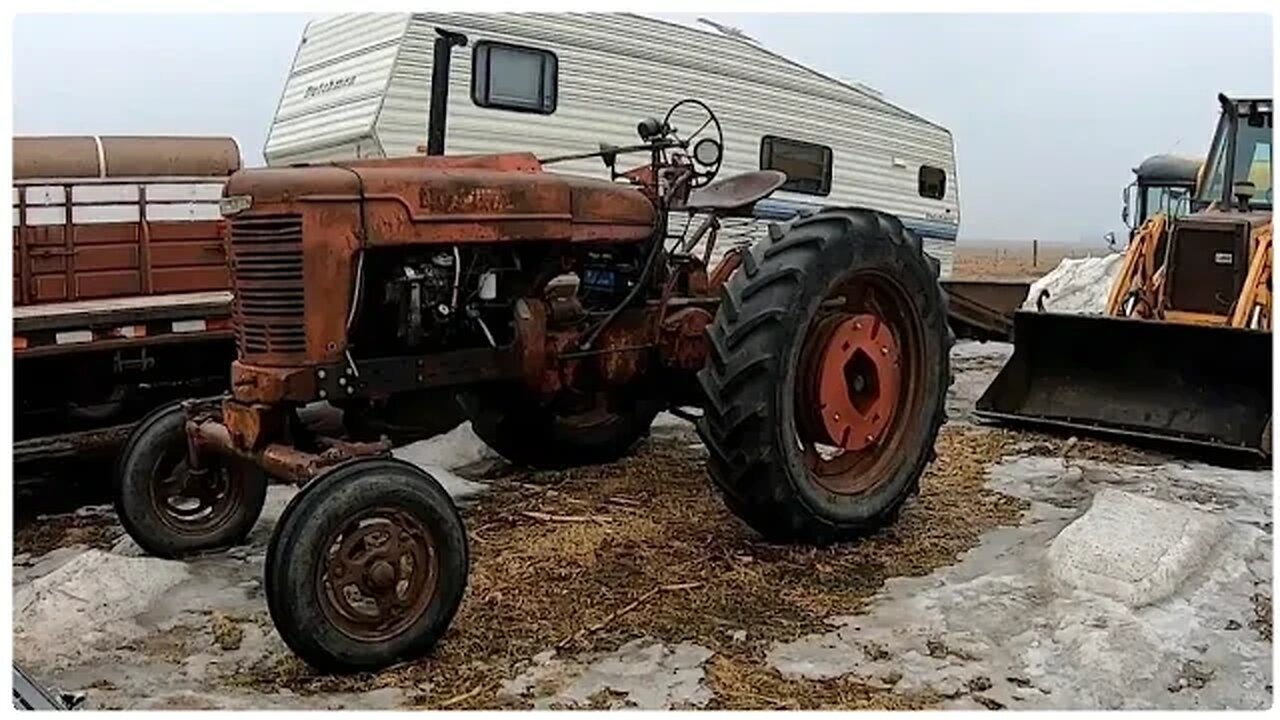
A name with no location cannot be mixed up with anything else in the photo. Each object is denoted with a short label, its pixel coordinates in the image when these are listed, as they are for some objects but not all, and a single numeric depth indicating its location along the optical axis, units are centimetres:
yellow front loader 619
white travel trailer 757
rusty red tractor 339
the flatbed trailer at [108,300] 568
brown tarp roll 644
